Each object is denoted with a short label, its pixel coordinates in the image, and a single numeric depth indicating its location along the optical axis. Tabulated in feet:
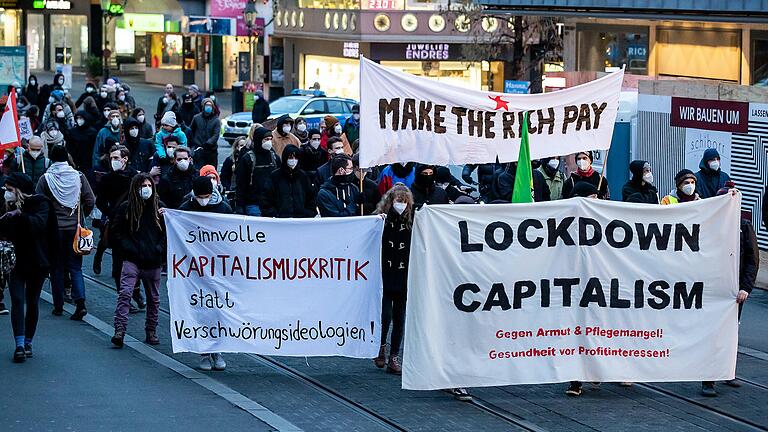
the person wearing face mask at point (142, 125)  65.82
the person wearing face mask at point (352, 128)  76.79
